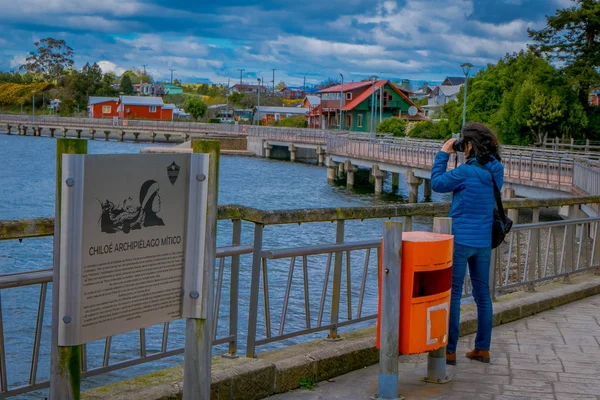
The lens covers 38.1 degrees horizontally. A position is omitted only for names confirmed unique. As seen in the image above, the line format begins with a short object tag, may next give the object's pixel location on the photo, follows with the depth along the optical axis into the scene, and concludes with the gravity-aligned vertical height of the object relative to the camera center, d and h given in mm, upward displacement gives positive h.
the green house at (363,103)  109938 +1133
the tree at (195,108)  161000 -1016
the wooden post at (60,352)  3654 -1107
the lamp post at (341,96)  103238 +1821
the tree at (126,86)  192625 +2817
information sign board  3668 -622
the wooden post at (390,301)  5555 -1201
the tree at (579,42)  58500 +5683
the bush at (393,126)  90812 -1364
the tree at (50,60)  194750 +7665
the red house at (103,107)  152625 -1699
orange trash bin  5637 -1138
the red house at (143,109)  147750 -1548
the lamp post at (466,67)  47688 +2770
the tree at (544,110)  58406 +792
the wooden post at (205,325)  4238 -1102
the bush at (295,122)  130250 -2155
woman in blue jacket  6516 -581
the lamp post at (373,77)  77650 +3135
